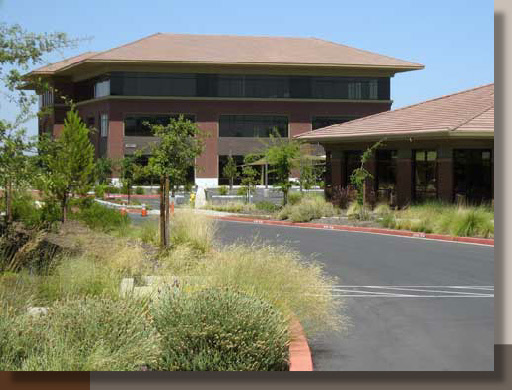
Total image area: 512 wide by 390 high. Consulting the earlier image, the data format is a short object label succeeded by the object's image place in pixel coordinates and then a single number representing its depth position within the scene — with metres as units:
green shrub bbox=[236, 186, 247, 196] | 54.26
